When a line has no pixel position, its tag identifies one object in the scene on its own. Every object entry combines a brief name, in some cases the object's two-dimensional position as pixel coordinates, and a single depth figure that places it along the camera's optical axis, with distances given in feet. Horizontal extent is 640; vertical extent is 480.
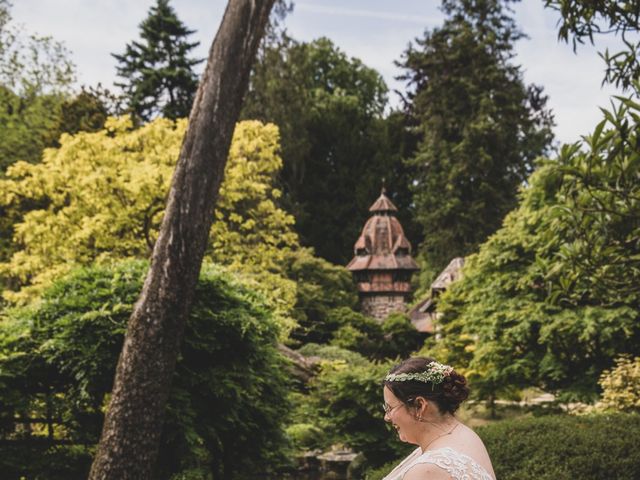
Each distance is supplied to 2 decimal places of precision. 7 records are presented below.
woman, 8.09
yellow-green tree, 43.32
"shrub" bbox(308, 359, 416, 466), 37.52
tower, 112.78
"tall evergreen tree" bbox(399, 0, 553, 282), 106.73
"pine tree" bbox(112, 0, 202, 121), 106.11
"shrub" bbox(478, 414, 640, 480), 20.12
